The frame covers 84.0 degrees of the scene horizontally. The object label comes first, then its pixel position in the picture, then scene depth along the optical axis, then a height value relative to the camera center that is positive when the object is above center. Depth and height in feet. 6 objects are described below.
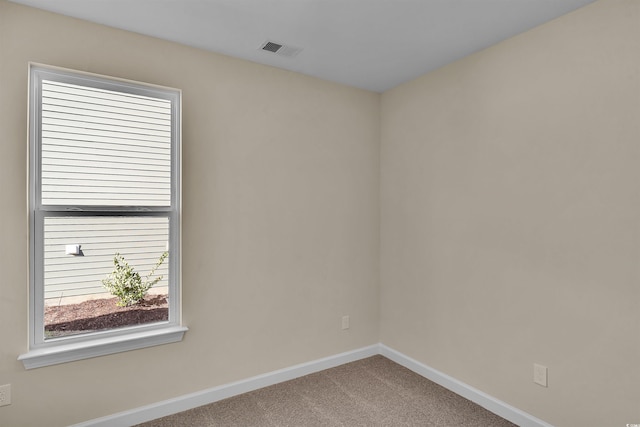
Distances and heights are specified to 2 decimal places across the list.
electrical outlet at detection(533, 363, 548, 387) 7.20 -3.25
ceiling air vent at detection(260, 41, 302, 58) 8.09 +3.86
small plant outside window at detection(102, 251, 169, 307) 7.55 -1.51
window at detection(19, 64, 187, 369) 6.82 +0.10
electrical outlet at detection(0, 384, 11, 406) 6.46 -3.32
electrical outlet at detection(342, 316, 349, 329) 10.74 -3.26
